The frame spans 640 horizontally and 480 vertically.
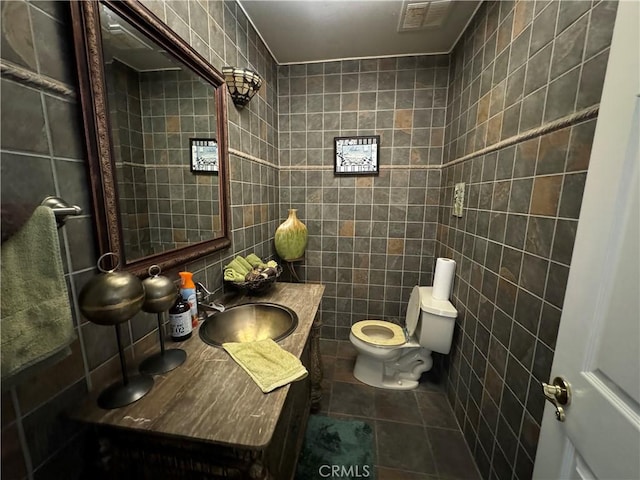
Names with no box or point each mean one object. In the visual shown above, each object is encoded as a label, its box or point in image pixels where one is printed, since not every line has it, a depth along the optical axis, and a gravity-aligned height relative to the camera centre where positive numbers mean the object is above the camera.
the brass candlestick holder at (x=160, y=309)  0.75 -0.34
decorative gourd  2.06 -0.33
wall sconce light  1.37 +0.61
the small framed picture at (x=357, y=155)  2.16 +0.36
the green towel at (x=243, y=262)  1.49 -0.39
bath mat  1.28 -1.36
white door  0.44 -0.18
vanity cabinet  0.62 -0.56
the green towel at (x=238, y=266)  1.44 -0.40
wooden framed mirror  0.72 +0.21
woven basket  1.39 -0.48
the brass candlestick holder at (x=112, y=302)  0.59 -0.26
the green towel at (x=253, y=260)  1.58 -0.40
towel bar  0.58 -0.04
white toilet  1.69 -1.02
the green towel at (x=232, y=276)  1.39 -0.44
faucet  1.17 -0.51
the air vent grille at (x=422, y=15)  1.49 +1.12
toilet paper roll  1.73 -0.53
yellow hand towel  0.79 -0.55
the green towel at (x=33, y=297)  0.48 -0.21
